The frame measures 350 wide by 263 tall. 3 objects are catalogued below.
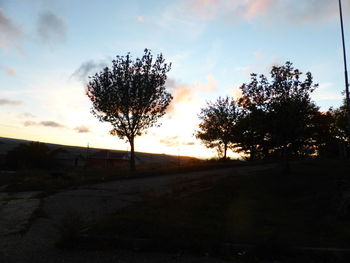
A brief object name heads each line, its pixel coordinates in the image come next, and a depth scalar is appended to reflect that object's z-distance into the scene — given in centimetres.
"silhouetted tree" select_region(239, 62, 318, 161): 1597
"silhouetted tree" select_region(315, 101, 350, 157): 3911
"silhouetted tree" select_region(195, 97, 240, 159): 4119
